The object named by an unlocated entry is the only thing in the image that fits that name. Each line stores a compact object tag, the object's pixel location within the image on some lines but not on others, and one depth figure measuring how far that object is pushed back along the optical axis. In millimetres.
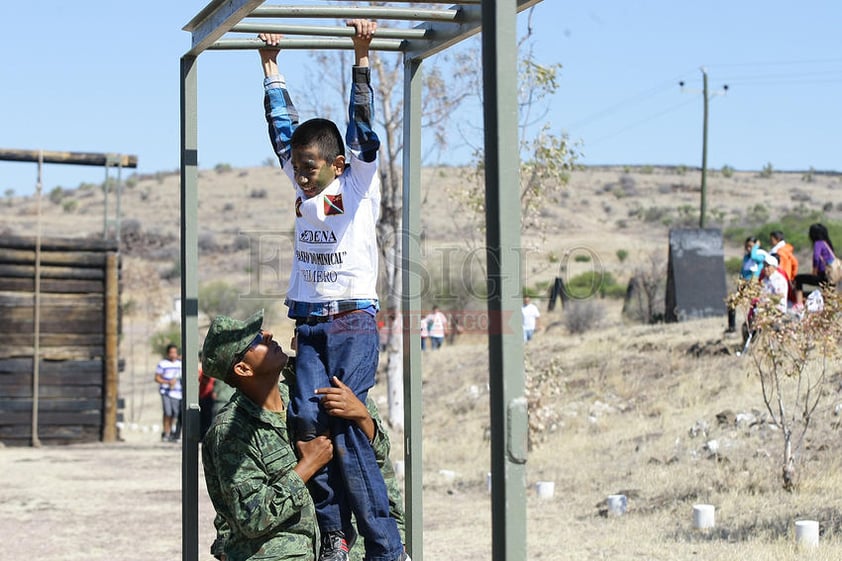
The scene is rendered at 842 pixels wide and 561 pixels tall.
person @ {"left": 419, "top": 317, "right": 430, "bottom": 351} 26078
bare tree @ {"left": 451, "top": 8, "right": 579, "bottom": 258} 12406
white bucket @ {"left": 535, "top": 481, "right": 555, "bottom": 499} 10273
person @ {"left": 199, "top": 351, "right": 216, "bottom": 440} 13547
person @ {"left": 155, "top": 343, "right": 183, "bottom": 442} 16750
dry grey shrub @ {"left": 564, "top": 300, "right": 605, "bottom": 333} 24812
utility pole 33184
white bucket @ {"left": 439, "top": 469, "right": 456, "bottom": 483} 11656
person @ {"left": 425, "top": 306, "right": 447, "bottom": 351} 25766
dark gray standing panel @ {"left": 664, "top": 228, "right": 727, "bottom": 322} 19750
